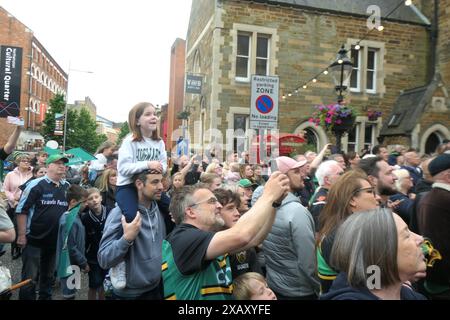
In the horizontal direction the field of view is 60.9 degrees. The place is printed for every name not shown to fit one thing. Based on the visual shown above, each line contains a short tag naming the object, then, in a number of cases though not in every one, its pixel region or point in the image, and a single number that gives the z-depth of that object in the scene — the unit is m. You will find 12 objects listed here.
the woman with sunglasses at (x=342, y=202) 3.04
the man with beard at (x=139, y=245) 2.99
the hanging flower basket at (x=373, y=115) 17.07
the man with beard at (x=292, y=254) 3.37
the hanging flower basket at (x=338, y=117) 9.66
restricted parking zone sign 5.82
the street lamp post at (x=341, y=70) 9.38
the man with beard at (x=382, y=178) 4.23
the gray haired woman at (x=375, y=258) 1.85
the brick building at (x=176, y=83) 31.41
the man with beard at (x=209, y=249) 2.11
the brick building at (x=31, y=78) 36.52
